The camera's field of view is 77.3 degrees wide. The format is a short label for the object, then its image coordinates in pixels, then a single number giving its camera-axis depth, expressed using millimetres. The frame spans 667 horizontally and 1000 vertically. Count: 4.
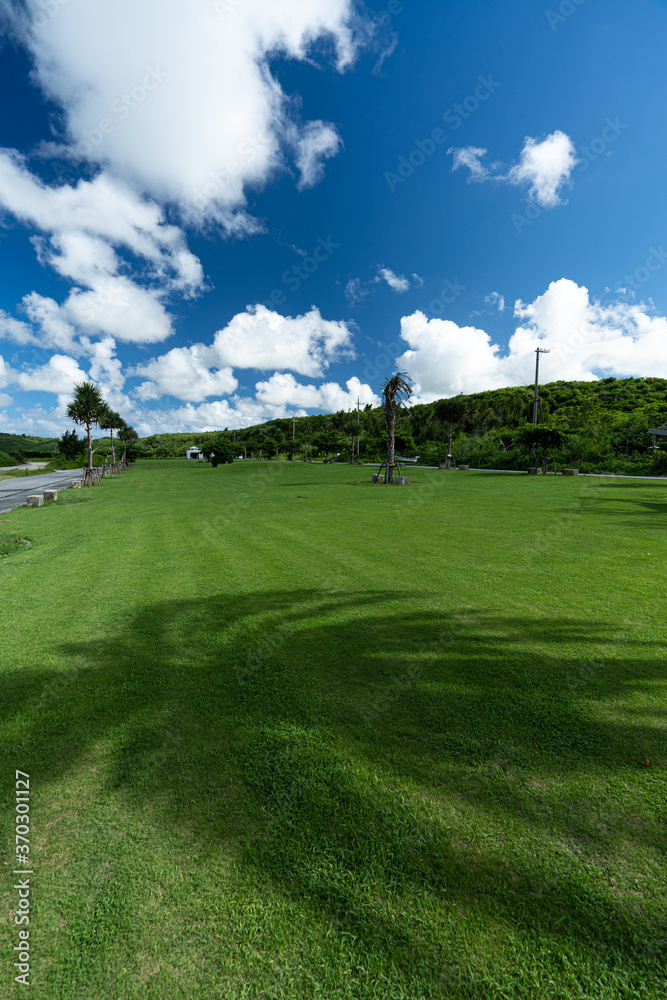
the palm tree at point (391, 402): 26141
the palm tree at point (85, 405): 32406
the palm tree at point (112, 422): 43062
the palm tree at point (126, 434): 63828
